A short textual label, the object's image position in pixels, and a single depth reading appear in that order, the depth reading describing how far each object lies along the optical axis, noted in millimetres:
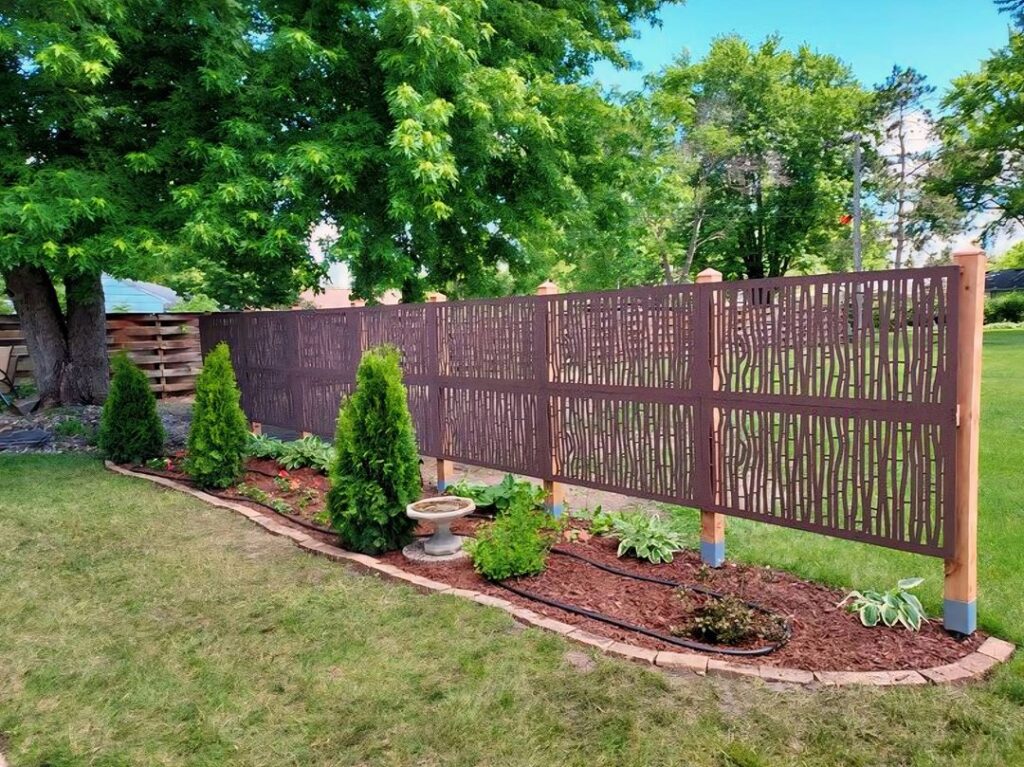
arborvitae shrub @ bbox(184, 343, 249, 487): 5461
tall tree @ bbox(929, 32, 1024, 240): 20984
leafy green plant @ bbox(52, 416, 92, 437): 7672
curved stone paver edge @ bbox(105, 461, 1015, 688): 2391
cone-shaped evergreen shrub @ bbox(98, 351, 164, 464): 6477
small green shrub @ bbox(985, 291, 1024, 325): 29688
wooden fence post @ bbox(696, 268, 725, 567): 3361
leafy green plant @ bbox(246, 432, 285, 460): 6461
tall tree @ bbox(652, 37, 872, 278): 24562
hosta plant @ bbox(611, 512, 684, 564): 3639
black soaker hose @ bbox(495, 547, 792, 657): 2621
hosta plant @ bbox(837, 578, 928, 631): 2771
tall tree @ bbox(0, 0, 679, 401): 5965
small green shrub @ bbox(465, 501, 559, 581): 3402
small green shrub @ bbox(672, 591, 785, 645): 2703
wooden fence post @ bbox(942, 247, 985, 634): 2562
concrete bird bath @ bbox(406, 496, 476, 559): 3768
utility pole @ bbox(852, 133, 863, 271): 18266
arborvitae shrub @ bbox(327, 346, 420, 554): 3883
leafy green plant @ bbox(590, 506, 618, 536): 4062
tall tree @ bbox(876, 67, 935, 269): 25156
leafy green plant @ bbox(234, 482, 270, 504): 5184
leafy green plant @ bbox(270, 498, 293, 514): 4867
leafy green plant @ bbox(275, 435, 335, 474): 6020
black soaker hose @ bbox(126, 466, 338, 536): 4414
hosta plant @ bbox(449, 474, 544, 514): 4594
